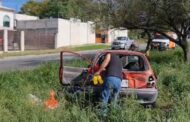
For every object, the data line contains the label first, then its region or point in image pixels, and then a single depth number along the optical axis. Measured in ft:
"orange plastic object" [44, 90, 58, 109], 28.07
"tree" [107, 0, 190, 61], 69.82
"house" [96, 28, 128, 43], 265.34
